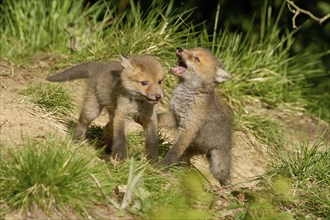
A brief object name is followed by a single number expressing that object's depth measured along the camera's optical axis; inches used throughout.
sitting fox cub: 539.4
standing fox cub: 515.8
